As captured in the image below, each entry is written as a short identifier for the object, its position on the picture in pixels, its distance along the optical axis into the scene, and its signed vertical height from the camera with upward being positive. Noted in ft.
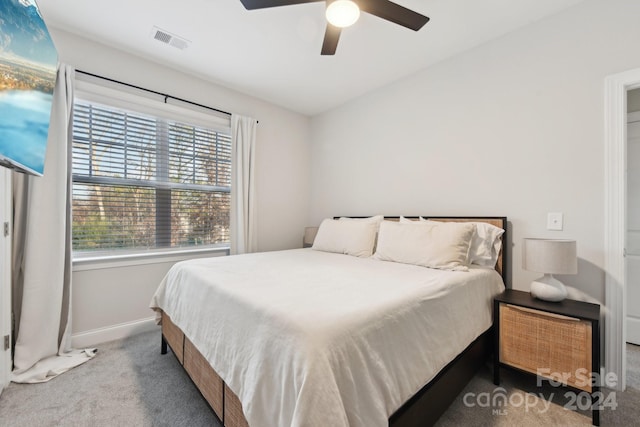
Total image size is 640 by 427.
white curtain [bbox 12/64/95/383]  6.54 -1.15
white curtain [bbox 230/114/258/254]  10.46 +1.03
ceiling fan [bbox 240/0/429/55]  5.06 +4.01
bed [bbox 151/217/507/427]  3.02 -1.79
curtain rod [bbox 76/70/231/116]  7.65 +3.94
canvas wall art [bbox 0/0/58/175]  3.64 +2.04
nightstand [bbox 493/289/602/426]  4.96 -2.53
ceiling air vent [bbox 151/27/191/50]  7.35 +4.95
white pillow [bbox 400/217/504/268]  6.97 -0.80
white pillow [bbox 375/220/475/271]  6.42 -0.77
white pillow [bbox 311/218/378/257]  8.63 -0.80
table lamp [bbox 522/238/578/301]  5.45 -0.97
